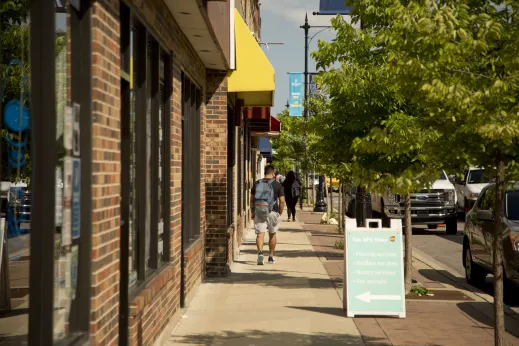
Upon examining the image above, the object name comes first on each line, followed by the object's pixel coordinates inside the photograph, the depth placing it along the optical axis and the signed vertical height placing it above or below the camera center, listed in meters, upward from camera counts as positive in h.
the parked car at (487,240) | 11.96 -0.83
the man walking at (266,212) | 16.84 -0.56
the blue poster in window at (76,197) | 5.24 -0.09
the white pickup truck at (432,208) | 26.11 -0.75
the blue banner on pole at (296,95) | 38.94 +3.90
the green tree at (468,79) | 6.19 +0.75
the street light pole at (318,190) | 40.09 -0.34
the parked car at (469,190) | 30.03 -0.25
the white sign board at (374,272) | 10.42 -1.05
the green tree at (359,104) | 12.30 +1.14
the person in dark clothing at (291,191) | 31.98 -0.30
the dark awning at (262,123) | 22.88 +1.77
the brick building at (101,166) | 4.47 +0.11
